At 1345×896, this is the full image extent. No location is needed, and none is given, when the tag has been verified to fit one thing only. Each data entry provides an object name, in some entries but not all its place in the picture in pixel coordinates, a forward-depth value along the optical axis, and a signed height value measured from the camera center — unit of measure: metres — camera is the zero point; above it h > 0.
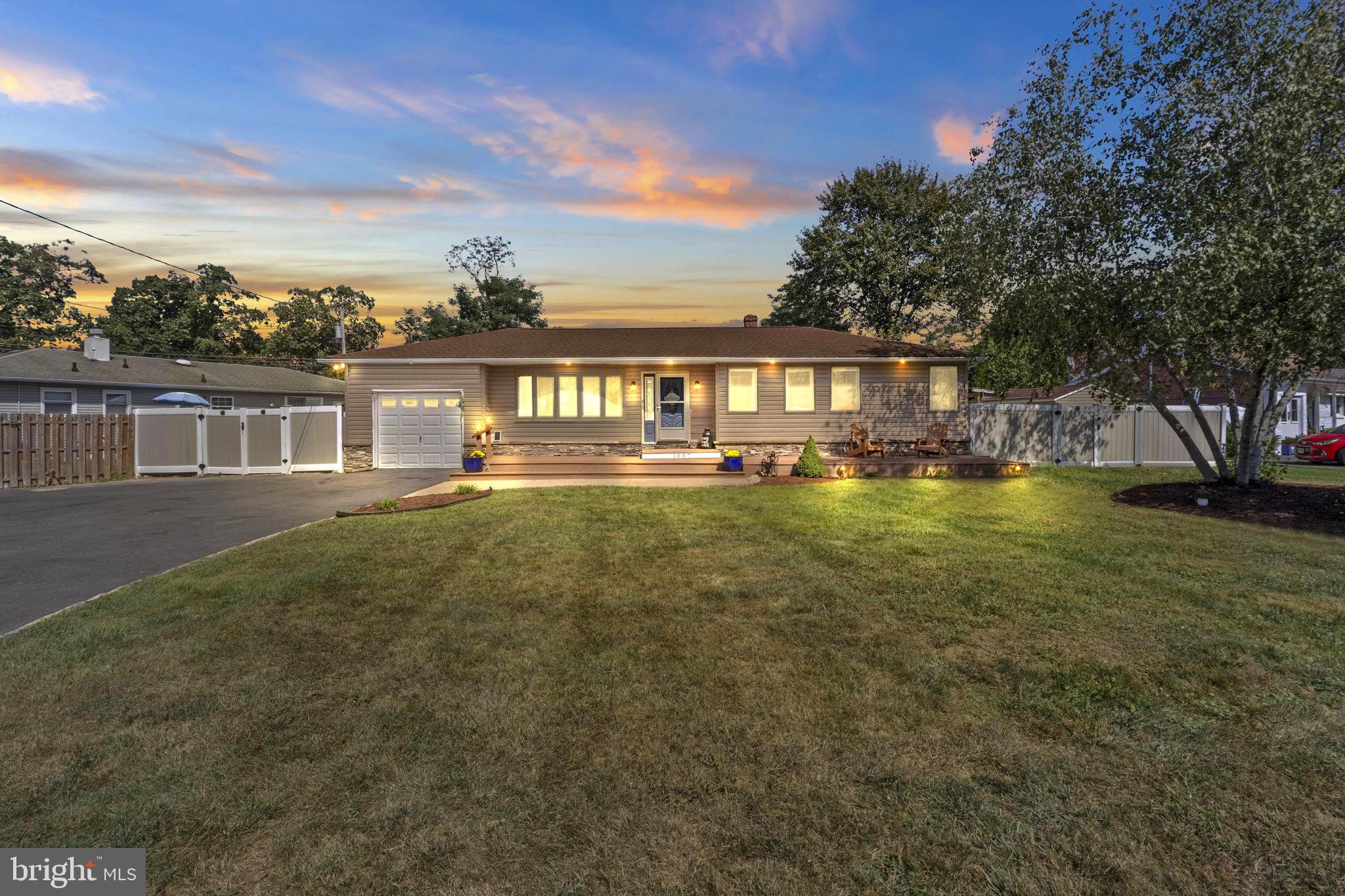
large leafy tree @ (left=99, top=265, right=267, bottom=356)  41.34 +9.42
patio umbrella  20.69 +1.75
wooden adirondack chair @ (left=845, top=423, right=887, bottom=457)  17.67 -0.04
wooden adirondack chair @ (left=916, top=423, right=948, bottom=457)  17.80 +0.04
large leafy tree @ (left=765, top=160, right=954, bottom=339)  31.19 +9.94
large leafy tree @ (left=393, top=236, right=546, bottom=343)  42.62 +10.33
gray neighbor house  22.02 +2.75
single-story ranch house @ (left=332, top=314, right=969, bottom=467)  18.48 +1.57
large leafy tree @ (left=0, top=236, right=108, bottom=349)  37.47 +9.88
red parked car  20.84 -0.30
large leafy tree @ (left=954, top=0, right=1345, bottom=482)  9.34 +3.93
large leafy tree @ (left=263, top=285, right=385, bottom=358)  44.62 +9.56
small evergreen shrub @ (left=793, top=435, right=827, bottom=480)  15.45 -0.55
